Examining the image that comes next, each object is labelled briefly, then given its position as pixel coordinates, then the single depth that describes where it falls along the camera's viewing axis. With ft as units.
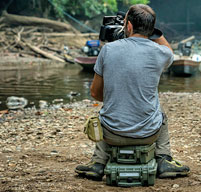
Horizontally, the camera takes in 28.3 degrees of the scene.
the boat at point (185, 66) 61.00
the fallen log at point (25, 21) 97.91
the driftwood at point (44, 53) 86.94
